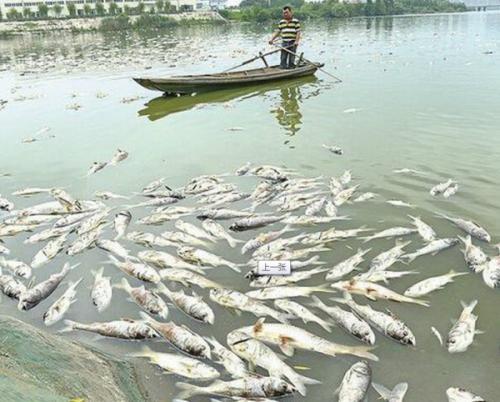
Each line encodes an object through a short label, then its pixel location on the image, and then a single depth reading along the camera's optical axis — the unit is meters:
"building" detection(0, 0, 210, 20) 103.31
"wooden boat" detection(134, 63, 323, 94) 17.30
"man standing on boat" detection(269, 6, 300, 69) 19.88
